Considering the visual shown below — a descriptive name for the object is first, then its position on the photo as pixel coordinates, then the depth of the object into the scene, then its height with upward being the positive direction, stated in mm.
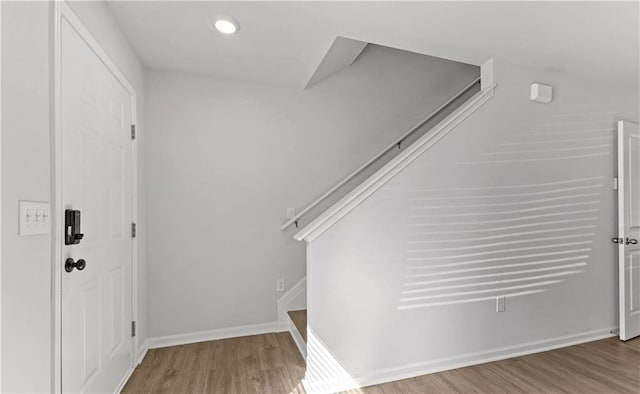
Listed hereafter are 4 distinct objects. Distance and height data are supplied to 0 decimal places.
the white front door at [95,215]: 1347 -99
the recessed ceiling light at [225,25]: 1881 +1105
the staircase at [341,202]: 1904 -37
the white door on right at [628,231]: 2633 -303
